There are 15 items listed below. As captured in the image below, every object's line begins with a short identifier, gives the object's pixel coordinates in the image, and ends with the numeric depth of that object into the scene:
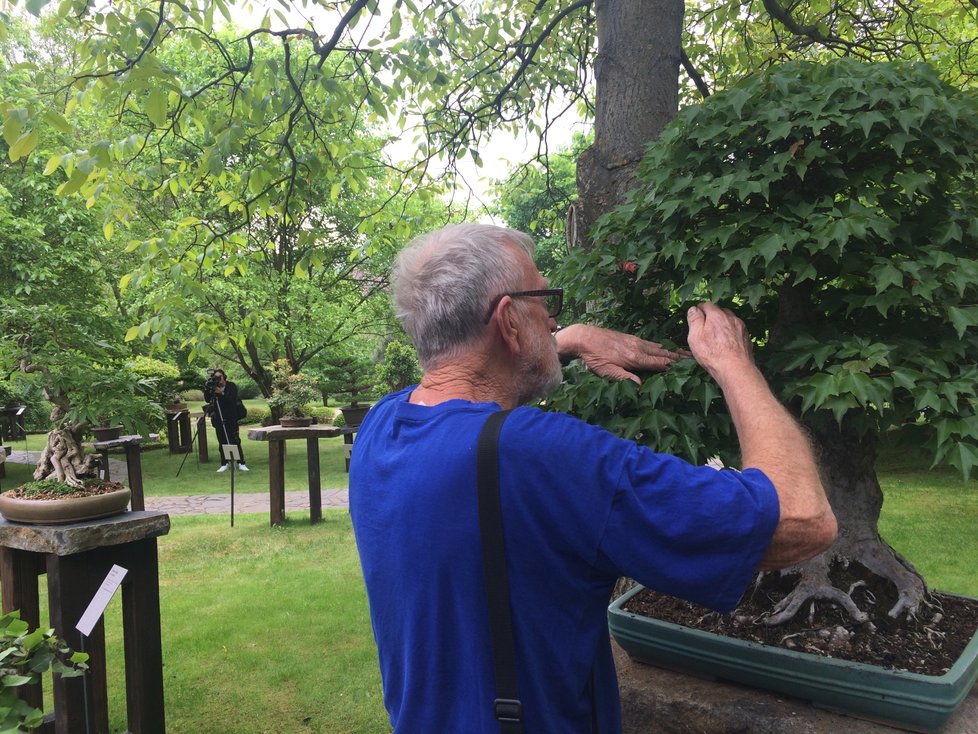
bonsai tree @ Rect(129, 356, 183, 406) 12.18
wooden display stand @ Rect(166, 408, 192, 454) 15.48
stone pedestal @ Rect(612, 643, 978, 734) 1.92
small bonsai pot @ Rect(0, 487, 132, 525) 3.13
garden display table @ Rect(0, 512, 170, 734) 3.05
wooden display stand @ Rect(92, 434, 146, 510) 7.89
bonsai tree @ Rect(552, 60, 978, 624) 1.68
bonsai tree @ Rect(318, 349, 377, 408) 17.20
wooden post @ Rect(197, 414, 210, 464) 15.02
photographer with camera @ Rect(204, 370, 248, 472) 13.12
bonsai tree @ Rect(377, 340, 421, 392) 13.92
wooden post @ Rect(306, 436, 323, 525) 8.44
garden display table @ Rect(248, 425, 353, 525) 8.26
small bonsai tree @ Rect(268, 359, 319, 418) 9.55
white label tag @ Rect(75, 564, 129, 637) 2.91
